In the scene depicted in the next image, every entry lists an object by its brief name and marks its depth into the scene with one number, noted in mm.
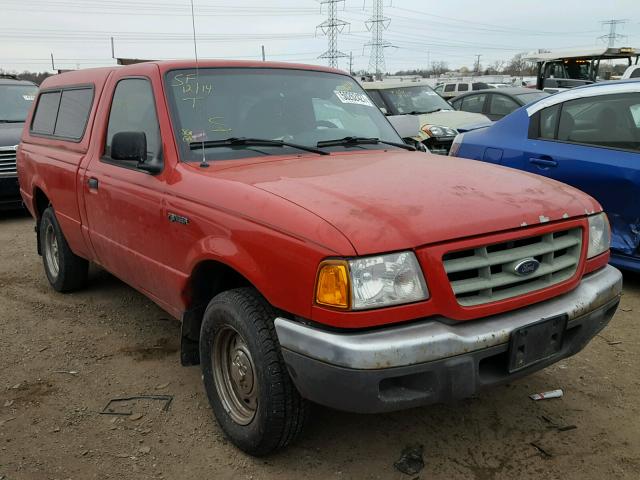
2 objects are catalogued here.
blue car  4461
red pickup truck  2184
